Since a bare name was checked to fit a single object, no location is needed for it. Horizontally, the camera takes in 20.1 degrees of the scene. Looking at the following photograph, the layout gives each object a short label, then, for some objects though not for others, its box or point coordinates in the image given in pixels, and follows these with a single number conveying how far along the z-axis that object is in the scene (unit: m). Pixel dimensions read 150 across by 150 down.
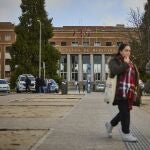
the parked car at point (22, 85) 43.97
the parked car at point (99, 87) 69.68
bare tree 38.97
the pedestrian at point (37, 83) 41.09
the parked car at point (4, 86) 46.13
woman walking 8.45
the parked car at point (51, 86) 44.53
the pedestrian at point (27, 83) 42.90
